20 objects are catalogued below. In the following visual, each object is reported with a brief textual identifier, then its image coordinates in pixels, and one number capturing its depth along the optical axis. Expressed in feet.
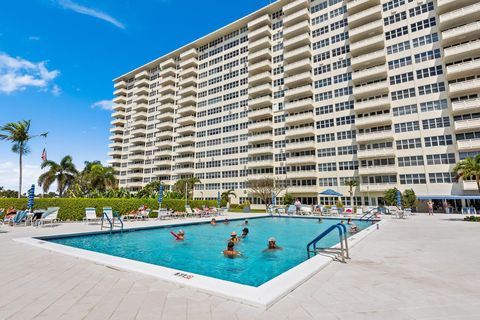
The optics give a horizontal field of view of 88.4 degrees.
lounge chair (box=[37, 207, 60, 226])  56.49
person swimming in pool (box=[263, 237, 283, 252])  40.78
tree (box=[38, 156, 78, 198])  163.87
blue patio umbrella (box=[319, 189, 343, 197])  117.98
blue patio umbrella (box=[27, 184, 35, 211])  56.70
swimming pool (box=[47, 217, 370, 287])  30.19
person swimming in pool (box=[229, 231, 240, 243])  42.94
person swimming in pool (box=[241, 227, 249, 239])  50.80
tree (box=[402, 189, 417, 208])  116.78
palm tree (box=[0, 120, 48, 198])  102.01
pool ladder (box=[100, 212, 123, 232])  50.55
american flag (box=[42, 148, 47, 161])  113.19
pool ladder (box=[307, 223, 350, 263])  24.71
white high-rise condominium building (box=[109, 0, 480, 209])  122.62
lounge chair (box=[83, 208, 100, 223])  62.60
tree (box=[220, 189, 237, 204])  170.45
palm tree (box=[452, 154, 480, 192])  78.74
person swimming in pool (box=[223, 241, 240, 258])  35.16
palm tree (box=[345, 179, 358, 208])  135.23
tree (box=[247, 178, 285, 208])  156.97
